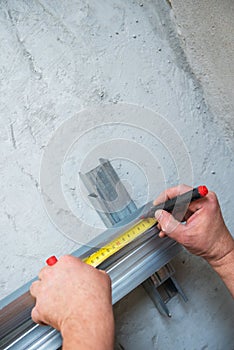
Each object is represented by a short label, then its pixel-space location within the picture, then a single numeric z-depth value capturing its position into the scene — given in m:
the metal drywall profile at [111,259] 0.82
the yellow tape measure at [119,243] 0.87
